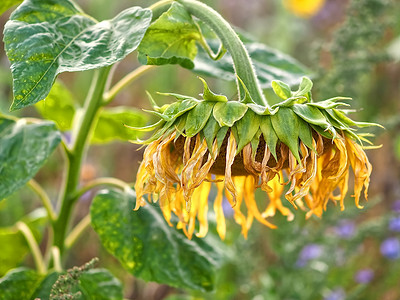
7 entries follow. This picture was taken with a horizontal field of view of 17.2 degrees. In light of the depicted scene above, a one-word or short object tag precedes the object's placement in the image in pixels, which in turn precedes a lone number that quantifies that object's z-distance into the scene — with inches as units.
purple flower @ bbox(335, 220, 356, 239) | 67.4
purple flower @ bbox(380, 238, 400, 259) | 66.2
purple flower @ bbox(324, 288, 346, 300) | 62.5
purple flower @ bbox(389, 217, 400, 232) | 63.2
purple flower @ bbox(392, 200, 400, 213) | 69.5
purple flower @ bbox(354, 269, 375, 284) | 67.7
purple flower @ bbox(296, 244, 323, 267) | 66.5
